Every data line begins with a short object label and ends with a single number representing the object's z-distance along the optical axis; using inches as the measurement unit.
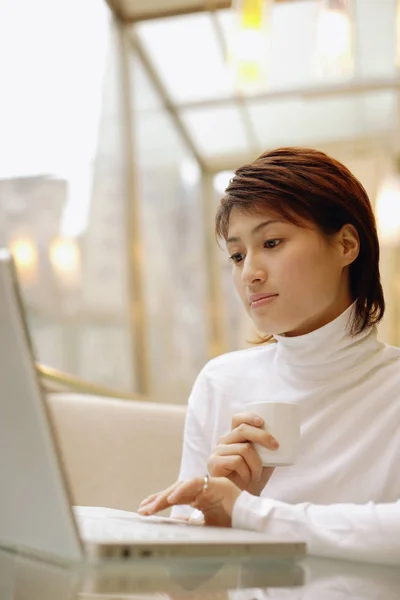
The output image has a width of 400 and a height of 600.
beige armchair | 58.9
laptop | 22.4
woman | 44.8
